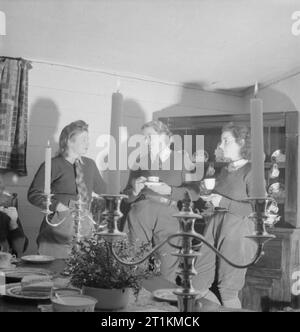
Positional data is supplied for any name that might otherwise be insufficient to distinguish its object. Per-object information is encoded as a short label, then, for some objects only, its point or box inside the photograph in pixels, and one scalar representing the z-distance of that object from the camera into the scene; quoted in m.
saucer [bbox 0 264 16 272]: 1.51
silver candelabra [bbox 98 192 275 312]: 0.72
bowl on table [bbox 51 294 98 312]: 0.93
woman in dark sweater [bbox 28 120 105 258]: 3.04
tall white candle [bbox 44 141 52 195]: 1.51
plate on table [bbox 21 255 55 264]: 1.78
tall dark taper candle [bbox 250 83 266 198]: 0.73
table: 1.07
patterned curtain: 3.13
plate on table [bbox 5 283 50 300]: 1.13
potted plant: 1.06
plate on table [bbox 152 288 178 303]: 1.18
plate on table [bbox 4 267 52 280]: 1.41
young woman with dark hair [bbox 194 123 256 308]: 2.94
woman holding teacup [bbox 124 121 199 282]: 2.92
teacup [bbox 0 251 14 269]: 1.58
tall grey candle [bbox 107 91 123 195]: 0.80
